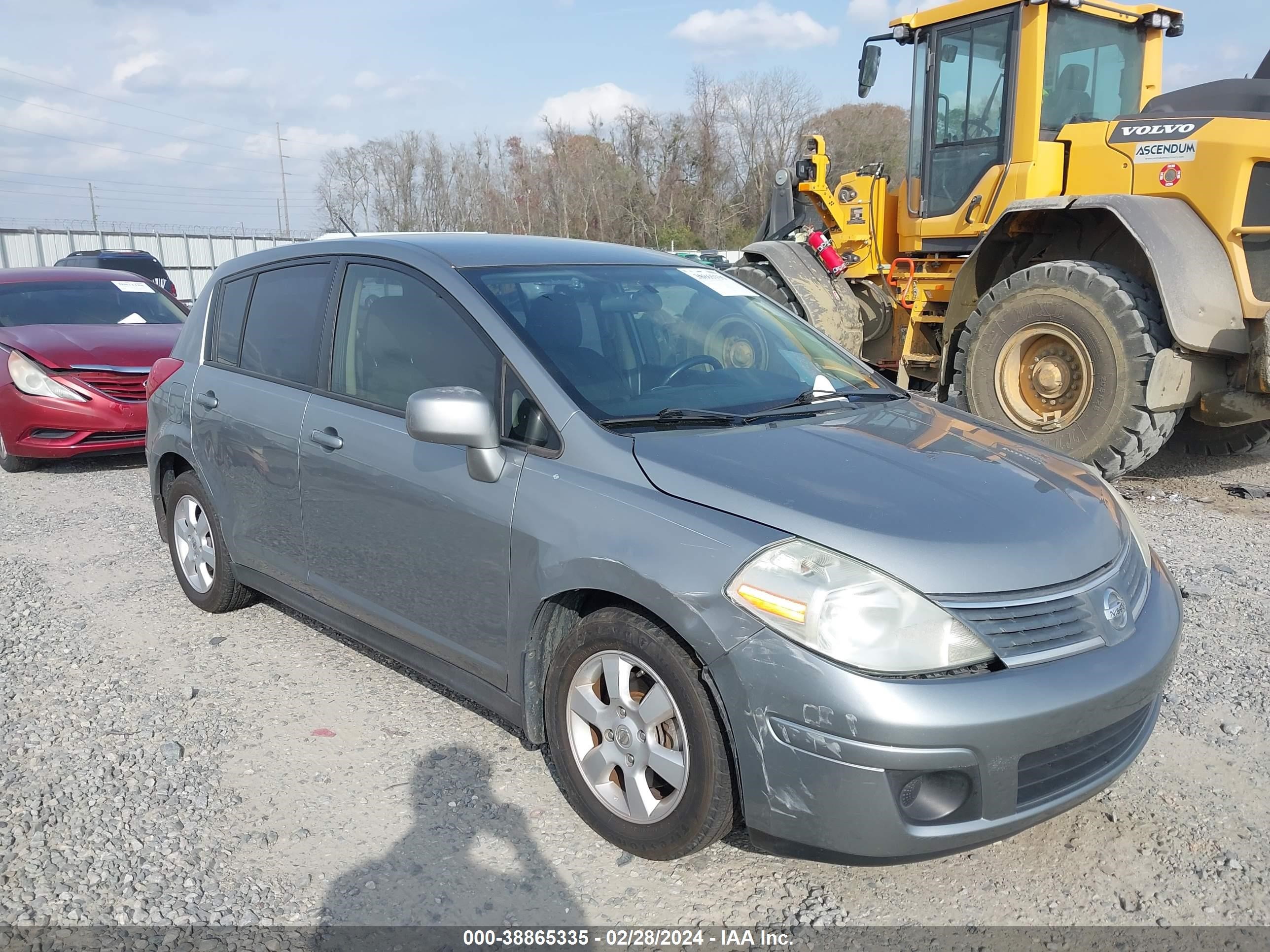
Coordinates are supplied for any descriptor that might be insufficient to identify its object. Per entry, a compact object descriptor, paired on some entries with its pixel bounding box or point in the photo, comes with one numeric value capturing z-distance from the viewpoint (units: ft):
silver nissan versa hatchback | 8.00
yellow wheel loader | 20.75
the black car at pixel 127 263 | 67.05
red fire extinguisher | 29.96
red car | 26.05
